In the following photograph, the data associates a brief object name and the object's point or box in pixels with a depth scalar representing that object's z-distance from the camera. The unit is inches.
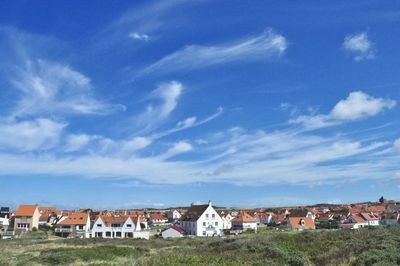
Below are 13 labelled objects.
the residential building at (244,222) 3513.8
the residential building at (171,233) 2760.8
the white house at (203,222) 3073.3
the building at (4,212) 3778.1
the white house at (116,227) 2864.2
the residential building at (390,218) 3762.3
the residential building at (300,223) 3216.8
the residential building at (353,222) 3392.0
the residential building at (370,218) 3689.5
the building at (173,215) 5178.2
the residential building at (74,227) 2910.9
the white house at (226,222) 3450.5
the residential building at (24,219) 3116.4
